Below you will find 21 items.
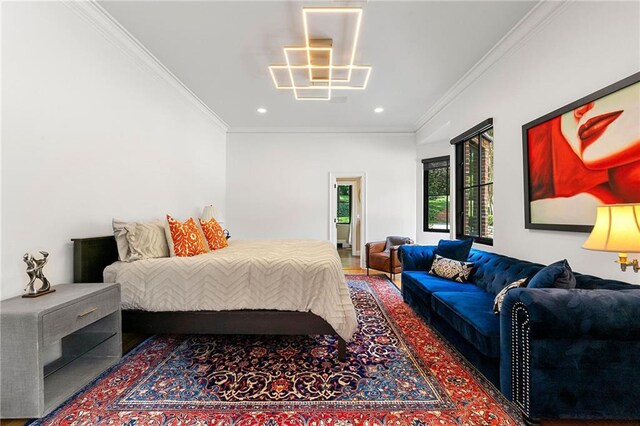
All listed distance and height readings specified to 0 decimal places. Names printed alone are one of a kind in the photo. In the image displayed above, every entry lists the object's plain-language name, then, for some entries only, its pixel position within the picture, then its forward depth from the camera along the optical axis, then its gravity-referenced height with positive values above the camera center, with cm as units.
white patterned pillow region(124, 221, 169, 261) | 252 -24
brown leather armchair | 491 -75
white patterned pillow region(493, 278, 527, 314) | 202 -59
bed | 227 -65
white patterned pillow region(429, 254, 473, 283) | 303 -62
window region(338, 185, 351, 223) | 941 +30
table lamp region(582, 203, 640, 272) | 138 -10
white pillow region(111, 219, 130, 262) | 252 -23
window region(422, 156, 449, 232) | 549 +35
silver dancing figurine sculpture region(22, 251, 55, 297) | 184 -38
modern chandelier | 242 +169
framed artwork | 173 +38
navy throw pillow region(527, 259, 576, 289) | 172 -41
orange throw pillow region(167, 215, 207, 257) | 280 -25
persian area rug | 165 -117
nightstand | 156 -82
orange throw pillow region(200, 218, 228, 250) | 352 -26
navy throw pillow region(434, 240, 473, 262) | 328 -43
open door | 588 +3
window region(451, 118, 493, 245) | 352 +39
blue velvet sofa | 143 -72
